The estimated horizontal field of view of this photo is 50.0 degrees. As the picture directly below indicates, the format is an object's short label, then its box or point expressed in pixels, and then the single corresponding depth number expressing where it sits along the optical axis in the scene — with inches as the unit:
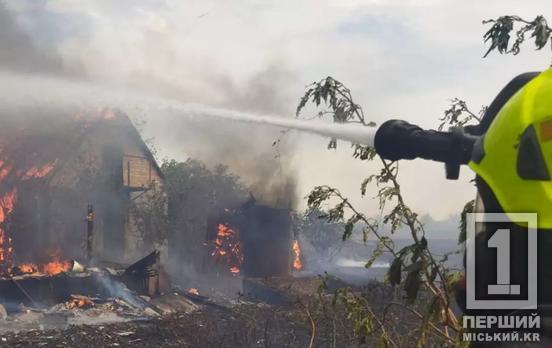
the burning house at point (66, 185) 872.3
